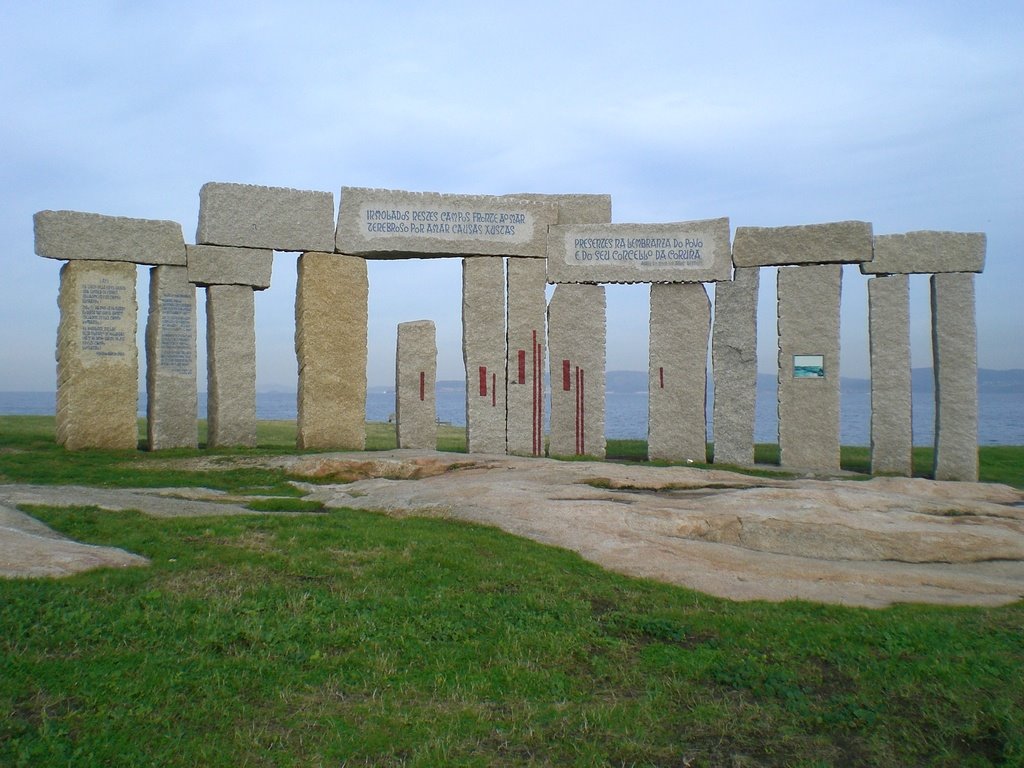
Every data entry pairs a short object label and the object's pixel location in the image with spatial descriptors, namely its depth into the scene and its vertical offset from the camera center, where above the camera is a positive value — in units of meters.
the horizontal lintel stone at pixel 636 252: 18.83 +2.76
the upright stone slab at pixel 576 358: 18.92 +0.49
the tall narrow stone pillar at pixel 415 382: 18.33 -0.03
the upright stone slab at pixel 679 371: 18.81 +0.21
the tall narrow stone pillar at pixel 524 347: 18.92 +0.72
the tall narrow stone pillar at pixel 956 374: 18.12 +0.15
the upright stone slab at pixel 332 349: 17.94 +0.64
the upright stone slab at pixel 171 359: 17.36 +0.42
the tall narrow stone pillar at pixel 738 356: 18.55 +0.52
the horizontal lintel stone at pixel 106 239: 16.44 +2.71
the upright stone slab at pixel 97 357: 16.69 +0.44
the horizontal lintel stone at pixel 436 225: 18.42 +3.30
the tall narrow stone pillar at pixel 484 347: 18.80 +0.72
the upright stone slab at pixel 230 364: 17.64 +0.33
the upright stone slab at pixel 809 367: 18.39 +0.29
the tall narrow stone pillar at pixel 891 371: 18.22 +0.21
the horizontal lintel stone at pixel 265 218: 17.56 +3.29
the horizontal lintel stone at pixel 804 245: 18.12 +2.83
